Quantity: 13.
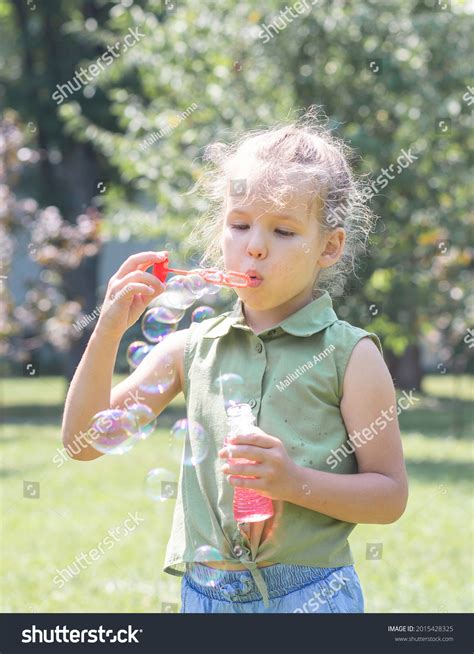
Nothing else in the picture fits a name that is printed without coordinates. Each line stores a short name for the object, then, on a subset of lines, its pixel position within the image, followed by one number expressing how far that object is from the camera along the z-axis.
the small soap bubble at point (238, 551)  3.77
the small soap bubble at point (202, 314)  5.08
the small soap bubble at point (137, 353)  4.91
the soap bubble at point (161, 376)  4.13
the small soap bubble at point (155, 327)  5.04
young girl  3.76
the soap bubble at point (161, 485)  4.87
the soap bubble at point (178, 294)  5.05
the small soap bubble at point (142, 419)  4.26
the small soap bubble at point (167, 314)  5.11
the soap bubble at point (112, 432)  4.10
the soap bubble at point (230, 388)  3.84
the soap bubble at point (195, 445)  3.92
